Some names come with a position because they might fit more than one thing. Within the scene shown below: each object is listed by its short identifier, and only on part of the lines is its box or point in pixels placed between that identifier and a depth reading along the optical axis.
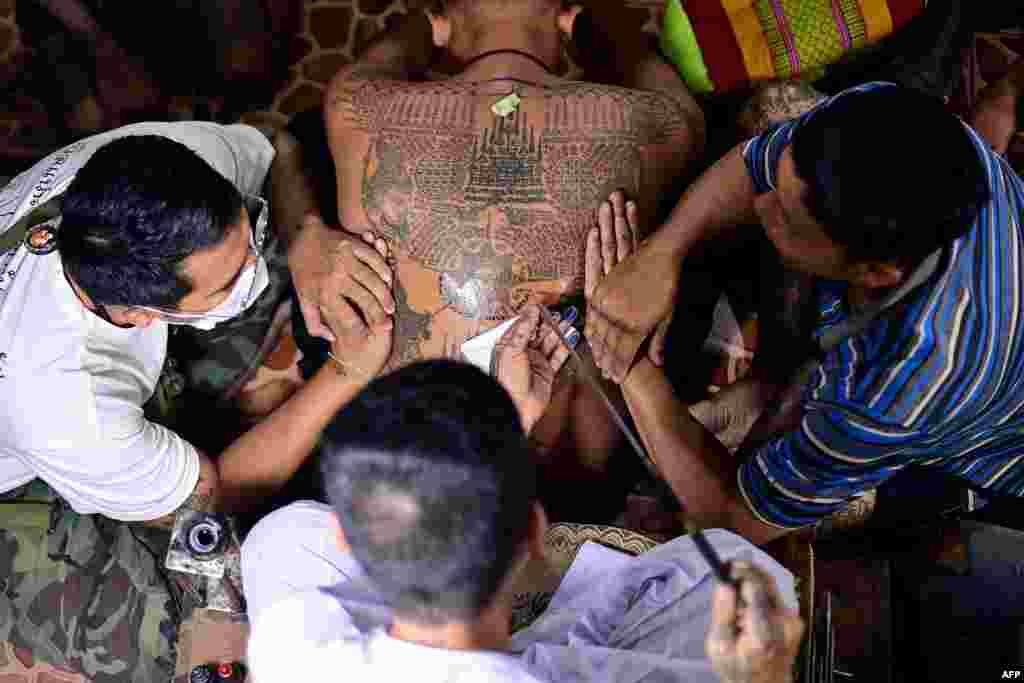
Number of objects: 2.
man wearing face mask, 1.40
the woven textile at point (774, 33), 1.99
